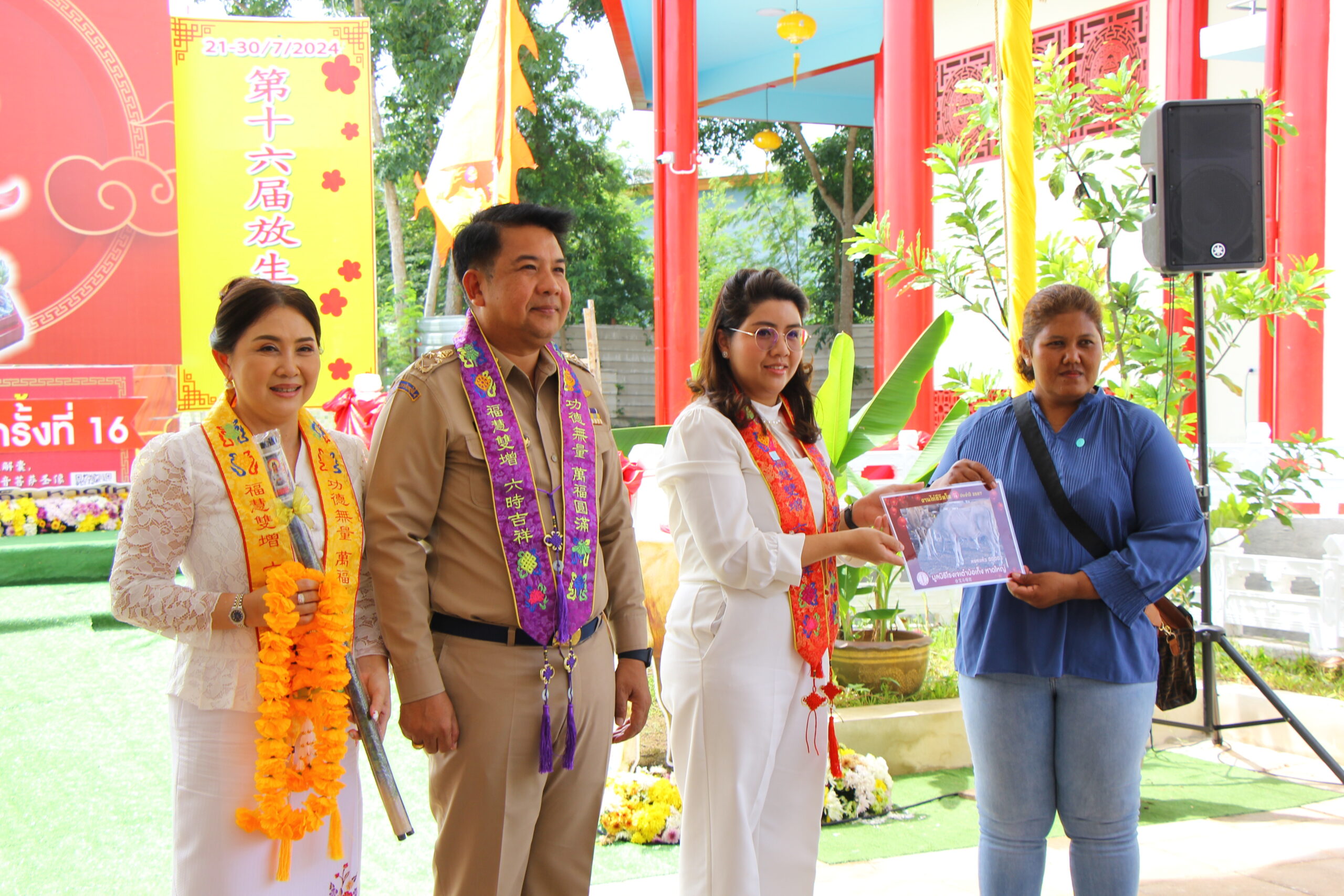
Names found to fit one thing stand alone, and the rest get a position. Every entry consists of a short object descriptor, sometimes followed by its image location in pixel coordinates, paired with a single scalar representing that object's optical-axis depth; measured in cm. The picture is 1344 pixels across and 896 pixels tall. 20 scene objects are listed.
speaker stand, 378
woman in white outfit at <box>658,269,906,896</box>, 224
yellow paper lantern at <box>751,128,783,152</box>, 1755
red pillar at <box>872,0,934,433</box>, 697
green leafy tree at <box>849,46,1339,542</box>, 457
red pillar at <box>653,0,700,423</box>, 896
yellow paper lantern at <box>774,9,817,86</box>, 1056
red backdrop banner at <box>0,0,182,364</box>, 845
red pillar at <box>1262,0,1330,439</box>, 739
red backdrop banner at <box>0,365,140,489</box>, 879
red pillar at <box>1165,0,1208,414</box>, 904
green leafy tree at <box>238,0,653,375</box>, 2234
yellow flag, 692
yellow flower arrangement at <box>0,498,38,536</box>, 914
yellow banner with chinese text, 832
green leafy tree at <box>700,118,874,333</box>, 2281
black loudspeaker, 387
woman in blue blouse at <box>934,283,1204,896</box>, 223
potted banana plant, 452
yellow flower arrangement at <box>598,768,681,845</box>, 355
